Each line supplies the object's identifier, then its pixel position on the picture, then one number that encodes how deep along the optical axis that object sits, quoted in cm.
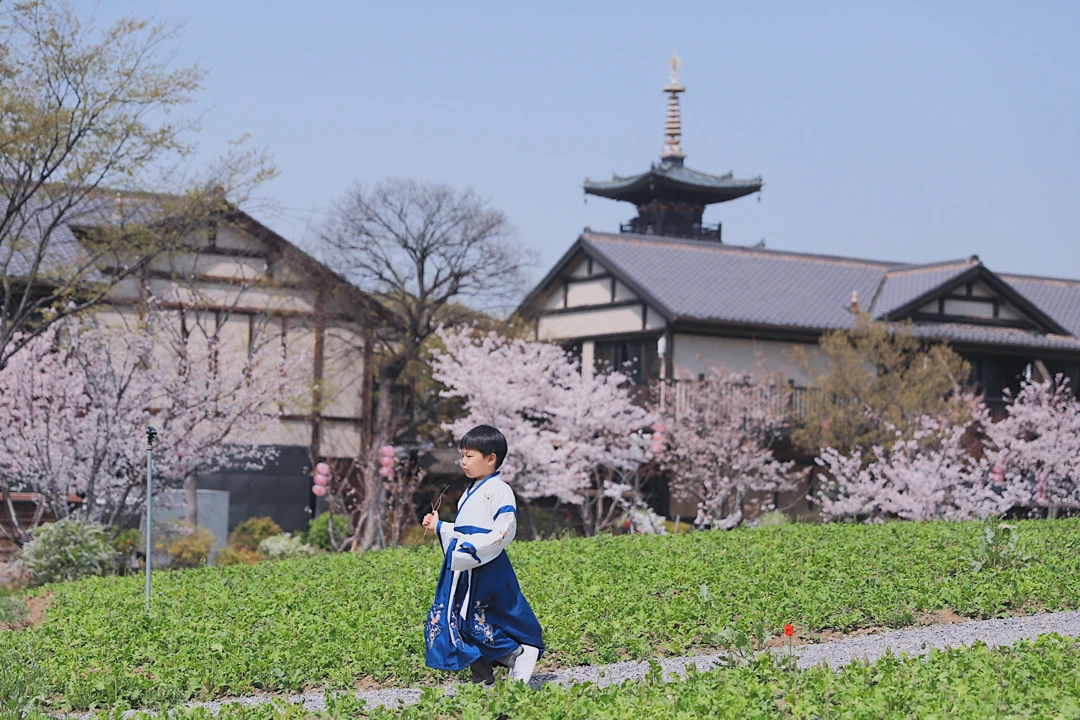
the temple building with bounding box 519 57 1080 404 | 2814
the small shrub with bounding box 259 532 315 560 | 2078
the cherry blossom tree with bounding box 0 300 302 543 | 1945
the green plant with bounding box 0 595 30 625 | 1288
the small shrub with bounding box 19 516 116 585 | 1691
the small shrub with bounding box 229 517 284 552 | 2345
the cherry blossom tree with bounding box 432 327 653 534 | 2511
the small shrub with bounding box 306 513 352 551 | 2370
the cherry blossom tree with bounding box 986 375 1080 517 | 2514
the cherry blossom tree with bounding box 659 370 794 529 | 2452
